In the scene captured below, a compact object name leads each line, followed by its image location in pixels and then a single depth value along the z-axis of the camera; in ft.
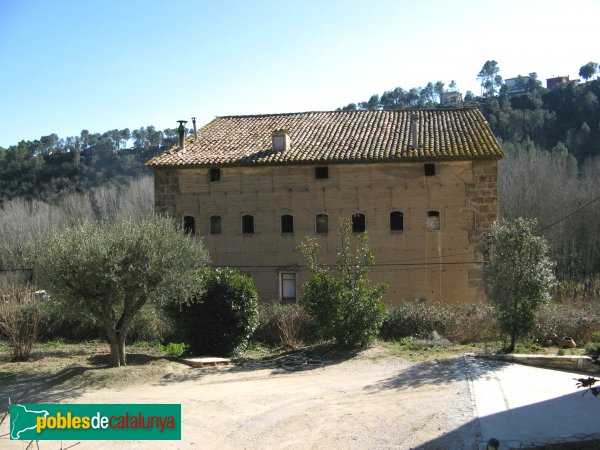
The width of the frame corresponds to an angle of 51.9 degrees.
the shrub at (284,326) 55.93
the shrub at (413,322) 56.08
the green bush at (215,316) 50.67
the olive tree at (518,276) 44.16
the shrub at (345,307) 47.93
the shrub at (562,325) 49.32
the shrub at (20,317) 48.42
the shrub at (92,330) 61.67
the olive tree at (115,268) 39.29
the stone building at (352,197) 77.51
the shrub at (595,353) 20.02
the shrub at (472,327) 53.52
